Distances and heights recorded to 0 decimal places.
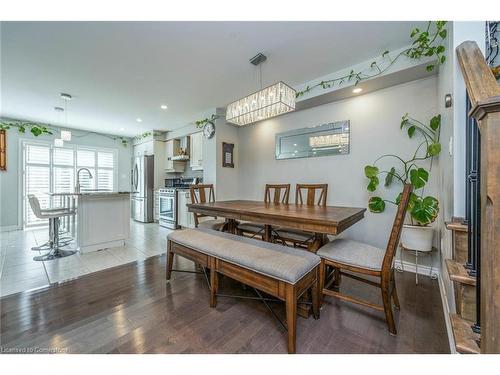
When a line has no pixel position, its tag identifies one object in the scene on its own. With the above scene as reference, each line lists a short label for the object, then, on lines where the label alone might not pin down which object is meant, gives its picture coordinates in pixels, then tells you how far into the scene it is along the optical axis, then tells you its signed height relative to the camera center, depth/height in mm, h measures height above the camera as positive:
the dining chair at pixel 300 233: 2297 -551
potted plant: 2068 +124
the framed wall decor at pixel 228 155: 4328 +703
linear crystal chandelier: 2146 +934
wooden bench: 1312 -572
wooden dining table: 1616 -260
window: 5039 +488
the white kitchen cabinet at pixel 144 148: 5828 +1177
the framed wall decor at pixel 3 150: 4636 +843
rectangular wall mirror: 3105 +772
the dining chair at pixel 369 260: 1429 -557
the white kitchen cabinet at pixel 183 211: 4570 -564
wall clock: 4223 +1208
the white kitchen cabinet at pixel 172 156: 5633 +816
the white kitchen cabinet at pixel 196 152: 4891 +877
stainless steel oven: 4852 -496
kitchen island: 3041 -518
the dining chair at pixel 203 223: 2822 -503
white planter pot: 2184 -542
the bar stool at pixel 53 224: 2838 -572
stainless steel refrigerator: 5641 -52
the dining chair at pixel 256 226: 2771 -549
